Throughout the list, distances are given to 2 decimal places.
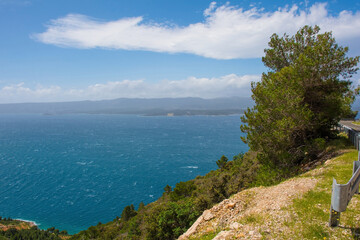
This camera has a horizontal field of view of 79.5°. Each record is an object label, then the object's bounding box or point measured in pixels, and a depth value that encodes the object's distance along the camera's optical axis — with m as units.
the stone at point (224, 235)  9.37
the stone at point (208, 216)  13.25
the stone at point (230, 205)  13.18
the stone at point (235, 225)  9.86
